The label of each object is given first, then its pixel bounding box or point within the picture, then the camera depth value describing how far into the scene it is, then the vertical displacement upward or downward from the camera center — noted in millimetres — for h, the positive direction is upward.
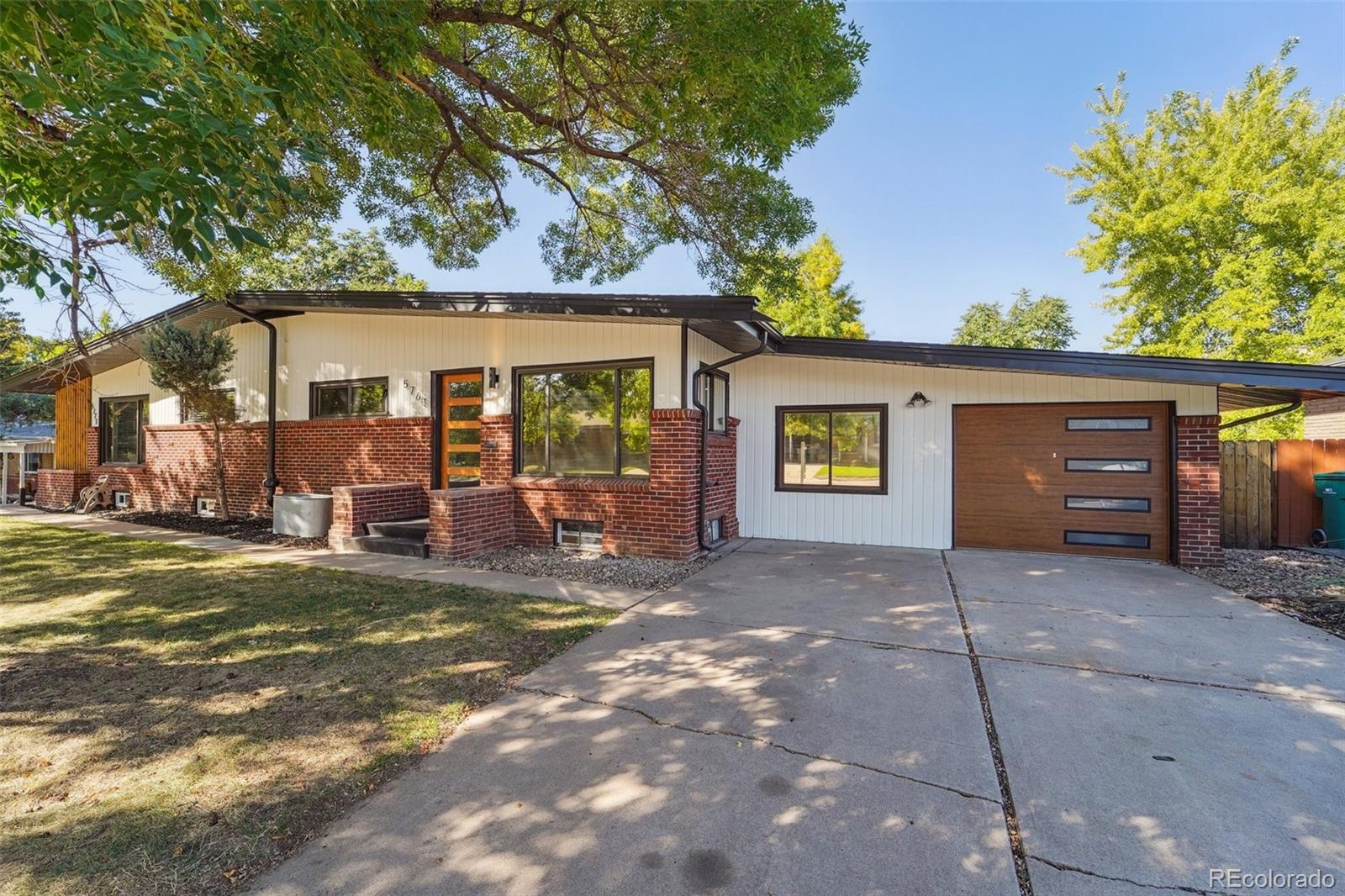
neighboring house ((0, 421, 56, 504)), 13062 -314
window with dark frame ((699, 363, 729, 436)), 7406 +769
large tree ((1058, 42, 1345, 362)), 13766 +6463
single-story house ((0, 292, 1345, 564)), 6602 +369
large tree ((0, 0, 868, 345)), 2314 +3100
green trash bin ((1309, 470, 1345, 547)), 7296 -662
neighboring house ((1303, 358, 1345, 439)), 11039 +954
